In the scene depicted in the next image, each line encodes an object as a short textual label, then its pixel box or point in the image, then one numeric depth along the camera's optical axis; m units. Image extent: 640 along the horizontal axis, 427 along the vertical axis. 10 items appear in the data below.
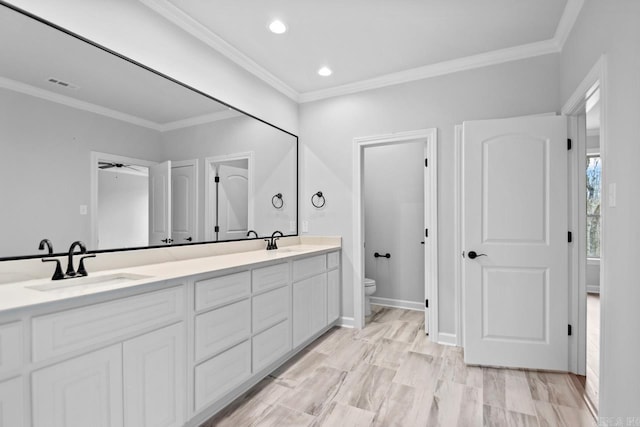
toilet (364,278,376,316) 3.84
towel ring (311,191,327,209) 3.61
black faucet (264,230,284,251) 3.12
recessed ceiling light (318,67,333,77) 3.12
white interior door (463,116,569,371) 2.48
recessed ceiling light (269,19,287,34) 2.39
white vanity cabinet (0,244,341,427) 1.15
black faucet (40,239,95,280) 1.57
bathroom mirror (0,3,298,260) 1.54
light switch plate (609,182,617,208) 1.57
